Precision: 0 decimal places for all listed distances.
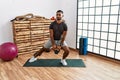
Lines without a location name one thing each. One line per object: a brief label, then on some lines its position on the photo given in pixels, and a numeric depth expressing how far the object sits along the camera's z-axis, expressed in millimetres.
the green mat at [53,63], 3393
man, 3324
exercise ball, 3518
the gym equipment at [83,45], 4180
